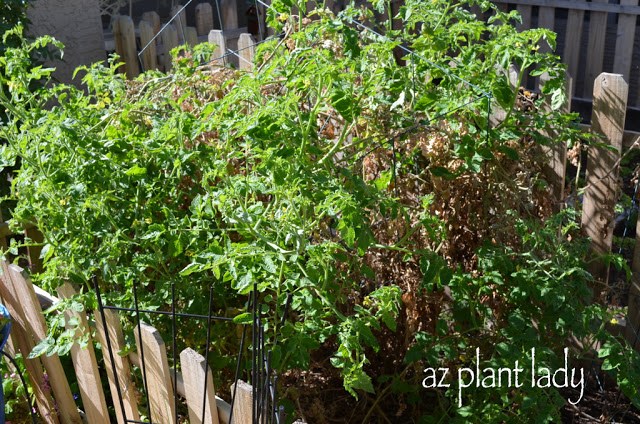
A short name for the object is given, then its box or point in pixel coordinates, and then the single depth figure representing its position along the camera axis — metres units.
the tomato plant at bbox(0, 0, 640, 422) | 2.13
